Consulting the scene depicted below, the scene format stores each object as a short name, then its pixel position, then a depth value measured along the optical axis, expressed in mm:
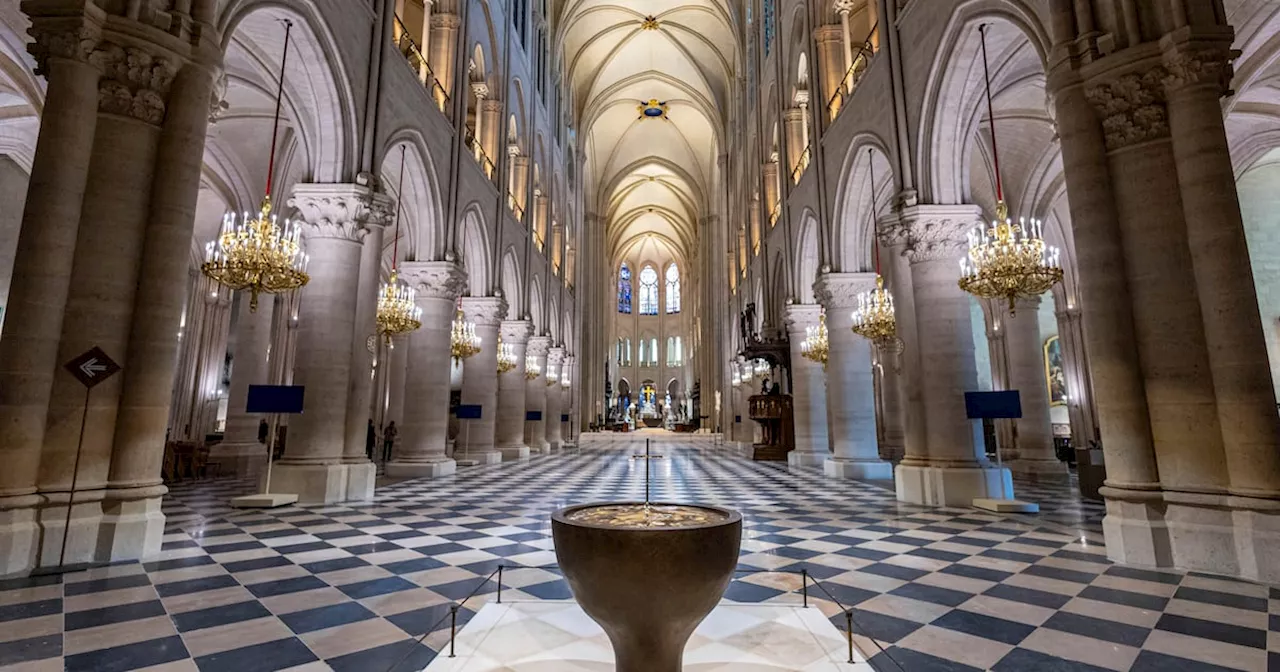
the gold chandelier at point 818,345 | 12930
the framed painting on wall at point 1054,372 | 22438
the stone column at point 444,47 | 12188
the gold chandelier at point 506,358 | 16812
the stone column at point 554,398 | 23406
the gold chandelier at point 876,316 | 10102
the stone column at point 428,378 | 11477
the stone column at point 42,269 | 4168
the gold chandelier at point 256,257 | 6719
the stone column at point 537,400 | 20859
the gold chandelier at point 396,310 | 10203
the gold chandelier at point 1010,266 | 6745
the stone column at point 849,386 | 11695
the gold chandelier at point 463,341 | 13352
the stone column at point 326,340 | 7789
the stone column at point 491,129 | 15514
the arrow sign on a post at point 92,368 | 4414
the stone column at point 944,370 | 7766
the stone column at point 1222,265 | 4258
